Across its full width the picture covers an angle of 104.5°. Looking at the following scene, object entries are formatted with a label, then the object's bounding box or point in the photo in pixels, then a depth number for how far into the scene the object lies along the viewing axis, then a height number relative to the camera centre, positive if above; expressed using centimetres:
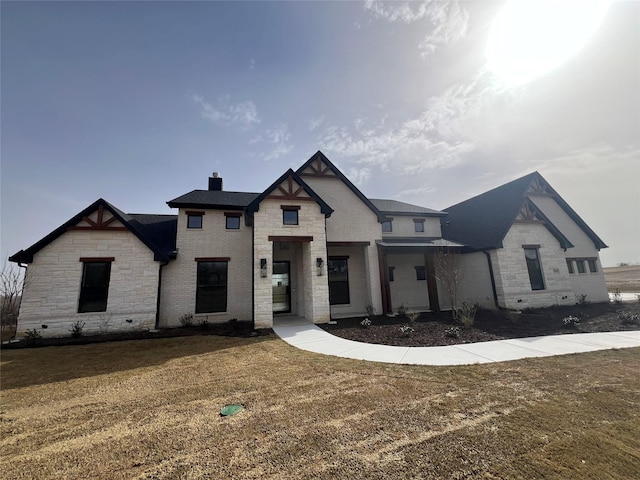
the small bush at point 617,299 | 1595 -162
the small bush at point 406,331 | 955 -184
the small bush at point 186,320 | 1266 -140
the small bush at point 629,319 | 1061 -194
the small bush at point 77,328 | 1051 -135
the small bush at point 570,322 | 1055 -194
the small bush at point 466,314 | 1048 -157
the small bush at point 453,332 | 913 -191
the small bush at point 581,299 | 1562 -150
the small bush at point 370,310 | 1340 -142
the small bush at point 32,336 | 995 -153
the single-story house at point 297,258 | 1148 +158
